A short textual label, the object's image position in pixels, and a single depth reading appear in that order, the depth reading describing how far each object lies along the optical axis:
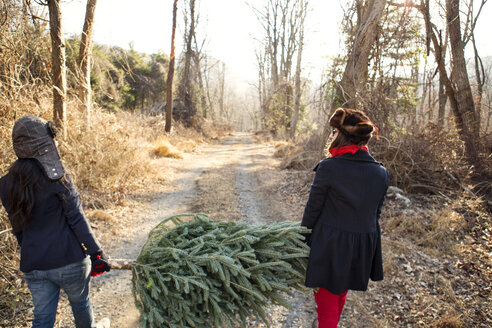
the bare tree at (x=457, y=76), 7.41
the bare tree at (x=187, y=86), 19.53
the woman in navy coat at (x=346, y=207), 2.06
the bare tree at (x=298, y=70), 17.16
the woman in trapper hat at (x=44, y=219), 1.95
